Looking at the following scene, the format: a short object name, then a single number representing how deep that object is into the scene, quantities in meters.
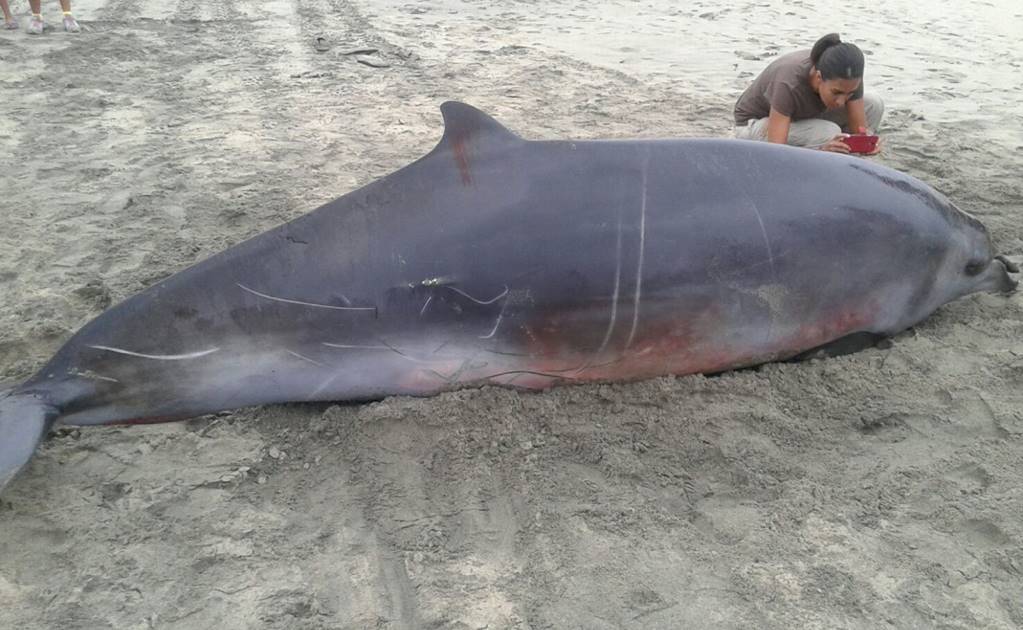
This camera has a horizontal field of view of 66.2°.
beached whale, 3.35
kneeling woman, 5.05
